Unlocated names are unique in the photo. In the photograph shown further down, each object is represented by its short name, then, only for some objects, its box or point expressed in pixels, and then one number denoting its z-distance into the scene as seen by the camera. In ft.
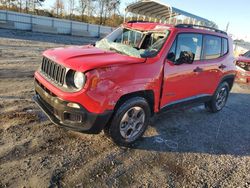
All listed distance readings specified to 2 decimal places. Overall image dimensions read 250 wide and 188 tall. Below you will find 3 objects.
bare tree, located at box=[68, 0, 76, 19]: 106.19
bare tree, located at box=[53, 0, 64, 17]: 105.97
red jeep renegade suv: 8.47
